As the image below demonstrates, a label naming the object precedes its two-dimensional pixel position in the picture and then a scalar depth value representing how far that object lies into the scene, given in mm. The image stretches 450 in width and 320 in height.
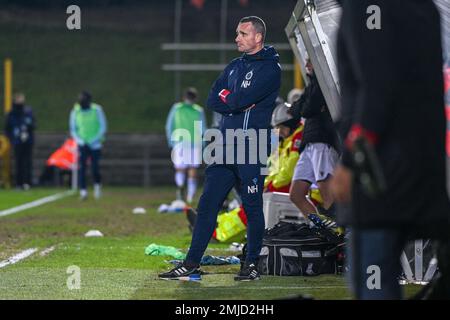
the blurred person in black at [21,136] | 30047
